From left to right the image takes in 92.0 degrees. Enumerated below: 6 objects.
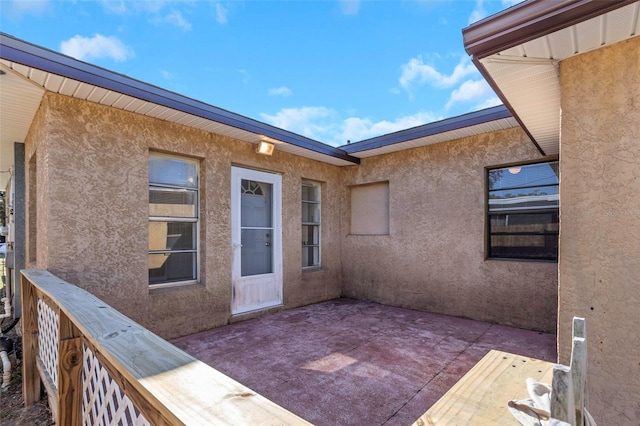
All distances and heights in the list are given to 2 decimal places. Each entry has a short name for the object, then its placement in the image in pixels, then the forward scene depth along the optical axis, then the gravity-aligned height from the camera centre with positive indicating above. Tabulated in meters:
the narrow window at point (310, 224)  6.24 -0.25
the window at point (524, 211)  4.48 +0.00
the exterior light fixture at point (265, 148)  4.92 +1.03
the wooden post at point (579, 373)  0.82 -0.44
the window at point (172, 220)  4.13 -0.11
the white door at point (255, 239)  4.90 -0.47
